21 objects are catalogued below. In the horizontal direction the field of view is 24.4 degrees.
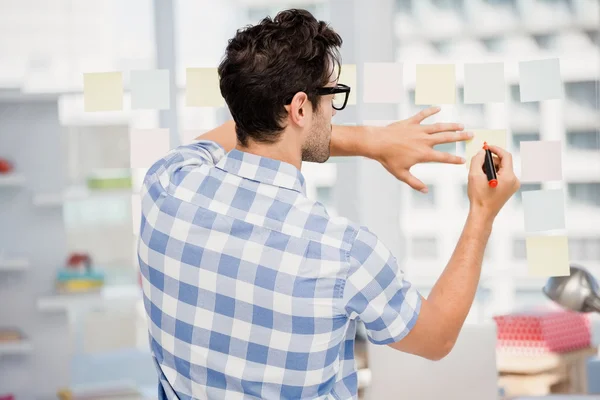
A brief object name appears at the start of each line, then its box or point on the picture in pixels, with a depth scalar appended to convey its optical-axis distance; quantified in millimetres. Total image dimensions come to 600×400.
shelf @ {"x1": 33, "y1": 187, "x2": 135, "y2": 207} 4964
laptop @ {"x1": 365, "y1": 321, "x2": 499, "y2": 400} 2784
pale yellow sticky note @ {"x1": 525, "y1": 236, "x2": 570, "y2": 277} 2589
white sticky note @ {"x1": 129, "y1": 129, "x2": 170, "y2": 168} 2715
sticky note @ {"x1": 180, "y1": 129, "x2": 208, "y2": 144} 2732
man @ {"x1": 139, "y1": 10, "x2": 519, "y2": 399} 2127
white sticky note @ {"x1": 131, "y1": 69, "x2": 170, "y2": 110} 2723
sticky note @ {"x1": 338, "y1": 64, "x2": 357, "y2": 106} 2705
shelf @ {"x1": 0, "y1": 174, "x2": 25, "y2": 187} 4871
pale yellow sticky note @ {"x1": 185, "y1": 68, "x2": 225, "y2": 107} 2708
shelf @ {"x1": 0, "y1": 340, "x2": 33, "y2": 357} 4856
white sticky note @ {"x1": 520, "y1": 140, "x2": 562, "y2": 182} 2598
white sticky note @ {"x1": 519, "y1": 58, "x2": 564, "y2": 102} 2604
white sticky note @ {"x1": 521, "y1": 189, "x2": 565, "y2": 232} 2583
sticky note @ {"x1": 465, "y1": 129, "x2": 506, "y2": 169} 2586
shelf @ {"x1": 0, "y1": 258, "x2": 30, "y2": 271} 4908
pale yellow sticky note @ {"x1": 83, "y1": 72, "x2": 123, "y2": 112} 2711
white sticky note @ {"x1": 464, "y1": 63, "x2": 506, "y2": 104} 2624
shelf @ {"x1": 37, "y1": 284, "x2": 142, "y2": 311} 4936
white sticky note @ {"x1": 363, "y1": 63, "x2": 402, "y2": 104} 2695
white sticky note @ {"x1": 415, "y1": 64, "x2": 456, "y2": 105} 2659
